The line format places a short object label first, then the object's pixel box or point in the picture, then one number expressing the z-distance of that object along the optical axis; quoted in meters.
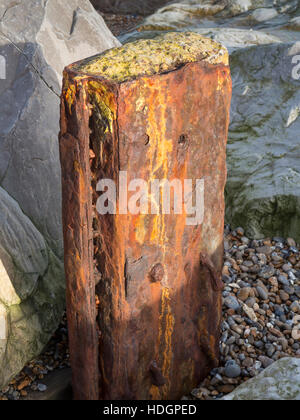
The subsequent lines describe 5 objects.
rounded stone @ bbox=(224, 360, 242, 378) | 2.56
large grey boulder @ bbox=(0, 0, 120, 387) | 2.58
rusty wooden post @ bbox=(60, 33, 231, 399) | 1.83
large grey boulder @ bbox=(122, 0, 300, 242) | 3.72
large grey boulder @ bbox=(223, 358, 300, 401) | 2.08
